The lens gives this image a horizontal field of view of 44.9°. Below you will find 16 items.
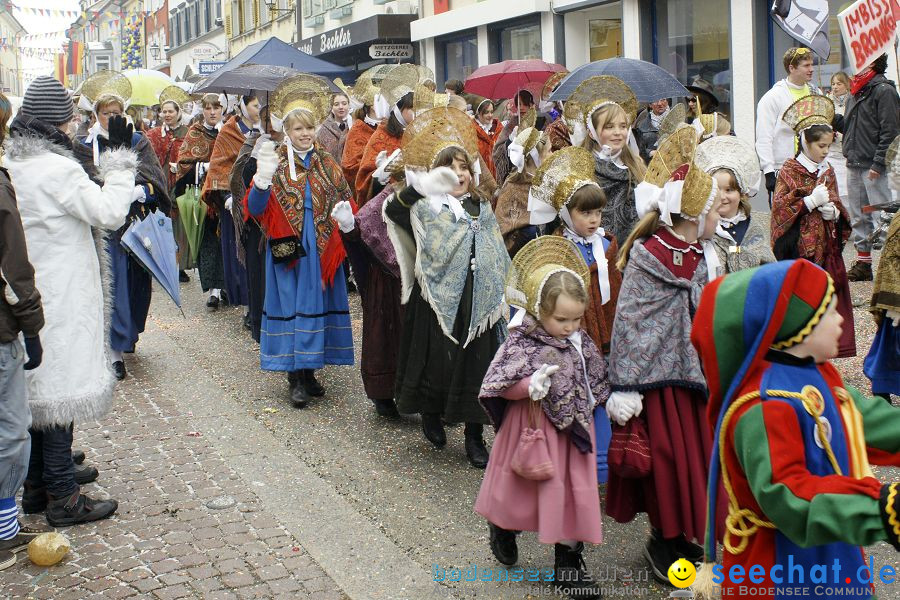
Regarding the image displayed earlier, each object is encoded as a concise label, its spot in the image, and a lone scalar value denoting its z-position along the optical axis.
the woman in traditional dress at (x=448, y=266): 5.50
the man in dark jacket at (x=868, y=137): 10.00
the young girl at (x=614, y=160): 5.82
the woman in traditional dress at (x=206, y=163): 10.83
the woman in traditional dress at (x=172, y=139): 12.12
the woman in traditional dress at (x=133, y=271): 7.68
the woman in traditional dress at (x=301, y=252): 6.90
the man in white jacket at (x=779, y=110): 9.76
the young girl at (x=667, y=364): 4.10
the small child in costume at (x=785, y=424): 2.60
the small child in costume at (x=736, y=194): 4.58
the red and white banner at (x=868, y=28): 7.86
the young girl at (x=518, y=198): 6.64
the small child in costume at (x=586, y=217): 4.93
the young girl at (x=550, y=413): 4.02
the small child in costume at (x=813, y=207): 6.77
